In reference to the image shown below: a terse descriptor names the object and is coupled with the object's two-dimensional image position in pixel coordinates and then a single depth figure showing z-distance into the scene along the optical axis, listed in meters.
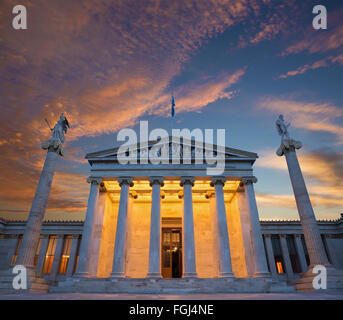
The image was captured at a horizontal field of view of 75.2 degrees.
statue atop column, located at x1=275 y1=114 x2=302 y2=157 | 24.92
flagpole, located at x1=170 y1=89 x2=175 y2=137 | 30.76
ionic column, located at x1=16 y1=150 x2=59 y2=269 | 19.52
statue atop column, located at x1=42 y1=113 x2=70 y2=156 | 23.75
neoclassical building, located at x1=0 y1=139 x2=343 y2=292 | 20.11
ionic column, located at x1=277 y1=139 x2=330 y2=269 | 20.45
